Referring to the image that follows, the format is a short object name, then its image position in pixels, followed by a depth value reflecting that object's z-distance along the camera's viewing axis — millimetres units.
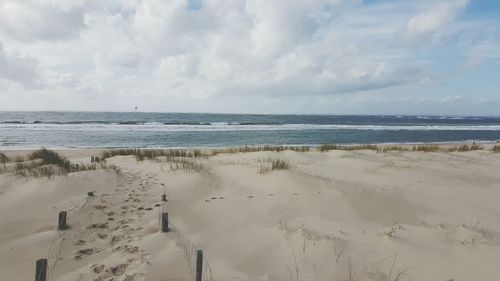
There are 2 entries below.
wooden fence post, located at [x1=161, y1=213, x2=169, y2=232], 5211
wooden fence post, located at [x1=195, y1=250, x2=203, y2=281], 3611
